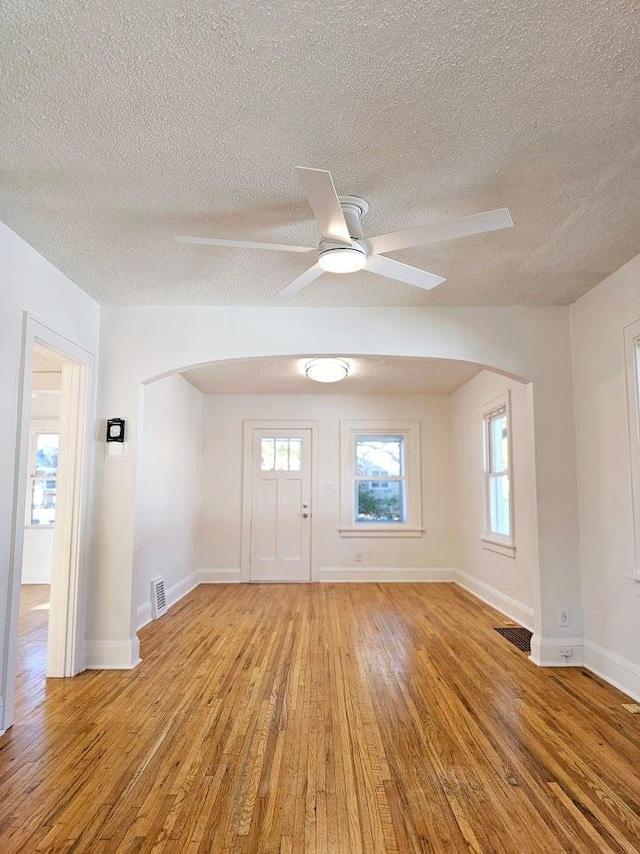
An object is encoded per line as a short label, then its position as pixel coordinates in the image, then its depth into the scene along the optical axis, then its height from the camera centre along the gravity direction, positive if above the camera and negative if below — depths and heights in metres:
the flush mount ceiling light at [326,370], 5.64 +1.16
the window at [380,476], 7.52 +0.09
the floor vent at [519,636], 4.36 -1.26
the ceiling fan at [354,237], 2.06 +1.04
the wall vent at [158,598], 5.22 -1.11
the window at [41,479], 7.51 +0.02
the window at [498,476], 5.48 +0.08
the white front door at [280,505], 7.36 -0.31
